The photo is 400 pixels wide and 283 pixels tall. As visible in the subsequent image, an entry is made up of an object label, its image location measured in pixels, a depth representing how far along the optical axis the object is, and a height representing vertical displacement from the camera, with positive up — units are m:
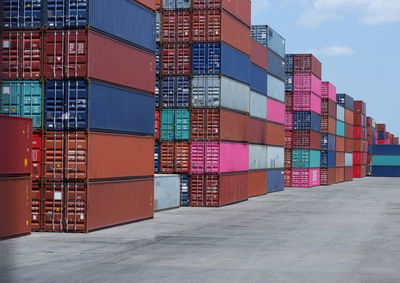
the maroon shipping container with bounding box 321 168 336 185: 78.00 -2.26
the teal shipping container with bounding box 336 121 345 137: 86.94 +4.29
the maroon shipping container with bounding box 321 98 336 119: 76.75 +6.37
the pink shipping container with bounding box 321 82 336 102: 77.25 +8.61
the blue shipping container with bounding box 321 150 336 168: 76.81 -0.10
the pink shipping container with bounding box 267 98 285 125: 55.74 +4.31
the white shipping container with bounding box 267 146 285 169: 55.84 +0.05
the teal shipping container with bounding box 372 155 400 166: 127.56 -0.24
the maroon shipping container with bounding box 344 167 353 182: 95.50 -2.45
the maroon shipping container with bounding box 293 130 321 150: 68.12 +2.08
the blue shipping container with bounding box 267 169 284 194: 56.67 -2.16
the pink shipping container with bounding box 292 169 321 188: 69.50 -2.26
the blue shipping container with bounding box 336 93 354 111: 96.25 +9.21
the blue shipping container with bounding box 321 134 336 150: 76.84 +2.10
